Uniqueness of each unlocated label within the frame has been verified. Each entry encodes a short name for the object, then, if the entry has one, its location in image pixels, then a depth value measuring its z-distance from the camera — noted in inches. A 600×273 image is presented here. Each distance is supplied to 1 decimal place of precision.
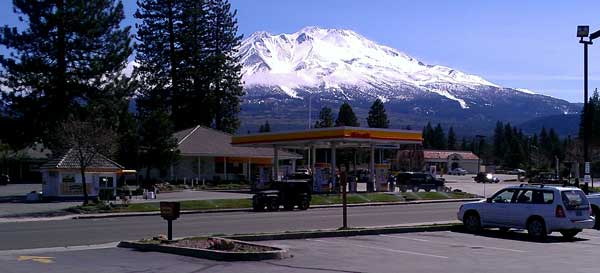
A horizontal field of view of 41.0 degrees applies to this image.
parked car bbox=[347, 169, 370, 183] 3450.8
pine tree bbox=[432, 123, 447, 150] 7253.9
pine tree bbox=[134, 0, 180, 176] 3462.1
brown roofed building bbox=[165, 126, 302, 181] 2856.8
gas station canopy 2196.1
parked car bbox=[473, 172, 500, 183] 3432.6
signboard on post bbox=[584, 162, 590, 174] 1346.9
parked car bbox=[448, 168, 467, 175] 5516.7
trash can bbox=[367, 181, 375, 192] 2316.7
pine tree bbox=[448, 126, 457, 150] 7460.6
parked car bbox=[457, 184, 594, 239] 908.0
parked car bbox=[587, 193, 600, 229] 1087.0
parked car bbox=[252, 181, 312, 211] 1555.1
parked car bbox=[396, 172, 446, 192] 2603.3
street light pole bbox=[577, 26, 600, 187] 1350.9
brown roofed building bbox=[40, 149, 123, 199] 1898.4
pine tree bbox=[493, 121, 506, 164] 6968.5
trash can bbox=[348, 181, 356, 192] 2288.4
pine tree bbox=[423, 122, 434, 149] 7145.7
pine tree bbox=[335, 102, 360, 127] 4454.5
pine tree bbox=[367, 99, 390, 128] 4550.0
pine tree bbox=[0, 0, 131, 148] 2373.3
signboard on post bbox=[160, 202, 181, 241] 786.4
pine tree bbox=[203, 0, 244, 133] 3548.2
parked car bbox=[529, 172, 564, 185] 3239.9
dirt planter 659.4
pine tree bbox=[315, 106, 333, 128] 4564.5
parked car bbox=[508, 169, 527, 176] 4413.4
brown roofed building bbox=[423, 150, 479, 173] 6102.4
